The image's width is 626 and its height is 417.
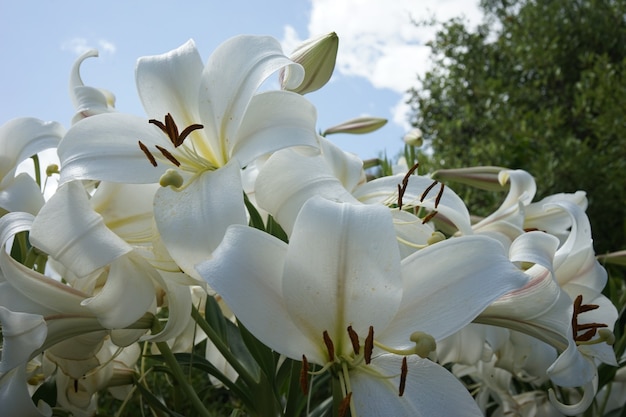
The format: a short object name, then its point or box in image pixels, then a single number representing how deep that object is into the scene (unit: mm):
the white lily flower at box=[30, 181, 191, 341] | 564
